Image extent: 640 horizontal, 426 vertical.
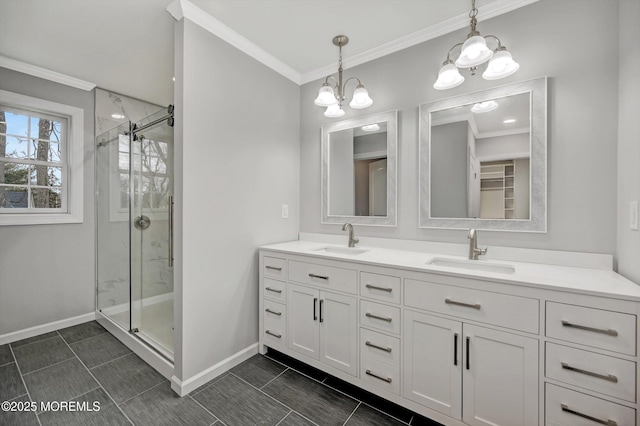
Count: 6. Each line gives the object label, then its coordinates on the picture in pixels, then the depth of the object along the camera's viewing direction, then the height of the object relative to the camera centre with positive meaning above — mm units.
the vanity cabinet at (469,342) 1090 -658
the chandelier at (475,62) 1431 +846
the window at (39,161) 2467 +487
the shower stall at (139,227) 2414 -152
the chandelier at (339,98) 1998 +849
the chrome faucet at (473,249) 1749 -239
